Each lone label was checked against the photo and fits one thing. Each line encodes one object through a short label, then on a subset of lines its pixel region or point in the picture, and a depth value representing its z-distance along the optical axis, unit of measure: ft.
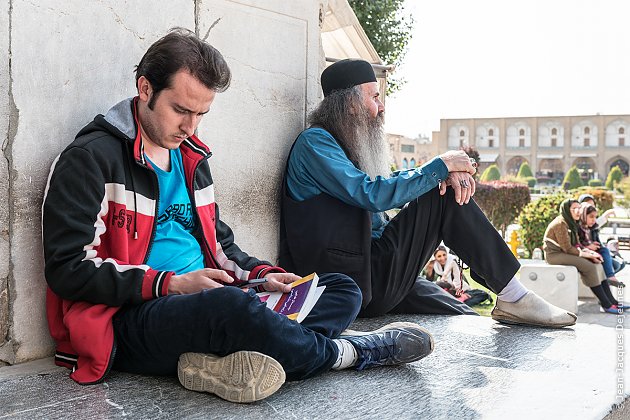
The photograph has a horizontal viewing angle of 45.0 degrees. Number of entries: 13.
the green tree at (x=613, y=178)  151.33
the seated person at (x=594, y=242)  32.27
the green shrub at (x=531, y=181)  172.37
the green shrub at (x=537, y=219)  50.46
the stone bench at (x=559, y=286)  26.48
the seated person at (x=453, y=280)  31.96
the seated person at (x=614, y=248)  41.83
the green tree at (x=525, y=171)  190.00
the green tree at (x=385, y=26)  46.65
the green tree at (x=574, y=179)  155.72
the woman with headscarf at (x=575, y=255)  31.63
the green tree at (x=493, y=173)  142.82
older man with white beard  11.89
